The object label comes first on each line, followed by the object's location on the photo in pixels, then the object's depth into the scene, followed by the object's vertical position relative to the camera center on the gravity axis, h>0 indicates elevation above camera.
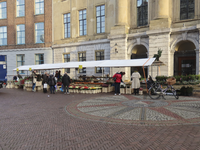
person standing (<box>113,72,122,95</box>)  12.52 -0.44
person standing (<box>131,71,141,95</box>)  12.12 -0.56
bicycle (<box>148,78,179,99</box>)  9.61 -0.92
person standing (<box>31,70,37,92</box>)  16.03 -0.50
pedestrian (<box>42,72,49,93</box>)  15.23 -0.38
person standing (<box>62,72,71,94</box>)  13.64 -0.49
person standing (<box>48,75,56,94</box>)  13.85 -0.66
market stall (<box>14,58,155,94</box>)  12.40 +0.83
